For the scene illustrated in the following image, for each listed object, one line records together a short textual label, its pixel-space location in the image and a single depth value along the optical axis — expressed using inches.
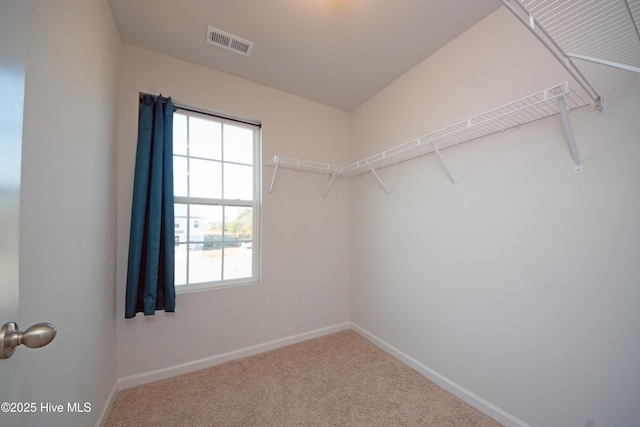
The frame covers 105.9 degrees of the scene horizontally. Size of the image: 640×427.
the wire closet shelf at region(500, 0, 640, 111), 33.4
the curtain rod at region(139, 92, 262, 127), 78.0
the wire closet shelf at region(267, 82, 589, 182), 49.1
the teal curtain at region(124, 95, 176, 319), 70.3
